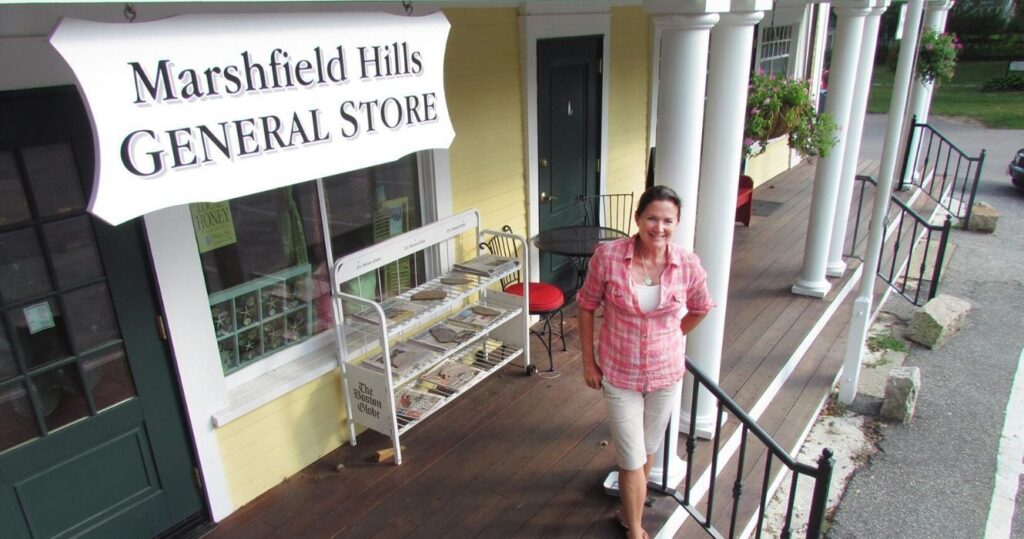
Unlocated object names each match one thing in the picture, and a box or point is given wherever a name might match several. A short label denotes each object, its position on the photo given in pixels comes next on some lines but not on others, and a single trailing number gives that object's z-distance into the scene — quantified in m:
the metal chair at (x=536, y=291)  4.59
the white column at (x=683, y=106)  2.89
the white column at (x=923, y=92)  8.63
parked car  9.88
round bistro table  4.73
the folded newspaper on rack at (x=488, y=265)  4.32
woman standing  2.68
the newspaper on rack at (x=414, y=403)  3.76
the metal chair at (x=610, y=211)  5.94
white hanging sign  1.89
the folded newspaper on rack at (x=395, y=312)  3.71
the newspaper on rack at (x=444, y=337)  3.98
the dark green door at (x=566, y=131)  5.05
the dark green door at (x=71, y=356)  2.47
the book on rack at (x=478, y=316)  4.23
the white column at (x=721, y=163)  3.22
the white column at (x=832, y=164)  5.11
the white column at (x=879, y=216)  4.12
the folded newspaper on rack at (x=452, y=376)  4.04
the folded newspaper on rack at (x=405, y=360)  3.68
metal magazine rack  3.64
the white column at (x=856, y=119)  5.30
